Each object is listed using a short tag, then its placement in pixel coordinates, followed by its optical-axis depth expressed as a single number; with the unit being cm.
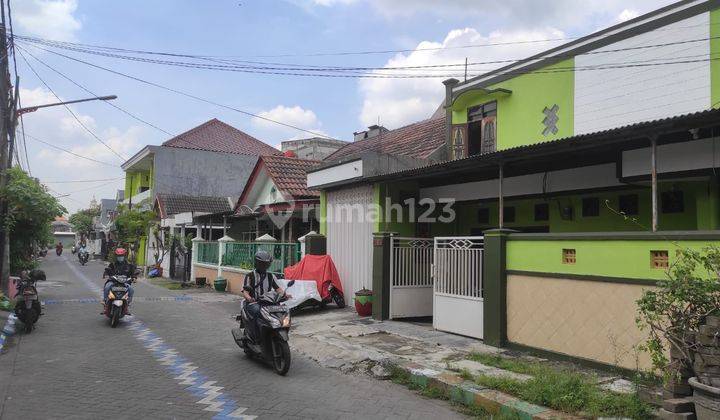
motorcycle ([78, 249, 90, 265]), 3701
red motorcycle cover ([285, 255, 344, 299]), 1241
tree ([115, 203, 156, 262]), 2533
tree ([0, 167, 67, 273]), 1137
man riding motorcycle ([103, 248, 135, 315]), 1059
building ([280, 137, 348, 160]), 3584
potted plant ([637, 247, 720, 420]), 418
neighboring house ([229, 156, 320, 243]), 1643
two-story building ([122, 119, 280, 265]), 3069
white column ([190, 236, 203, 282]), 2153
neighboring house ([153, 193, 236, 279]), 2361
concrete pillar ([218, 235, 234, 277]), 1845
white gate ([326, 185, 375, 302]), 1191
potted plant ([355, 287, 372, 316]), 1103
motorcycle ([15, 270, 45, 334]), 932
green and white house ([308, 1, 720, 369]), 651
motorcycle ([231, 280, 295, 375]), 674
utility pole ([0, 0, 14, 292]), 1164
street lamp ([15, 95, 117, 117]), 1348
